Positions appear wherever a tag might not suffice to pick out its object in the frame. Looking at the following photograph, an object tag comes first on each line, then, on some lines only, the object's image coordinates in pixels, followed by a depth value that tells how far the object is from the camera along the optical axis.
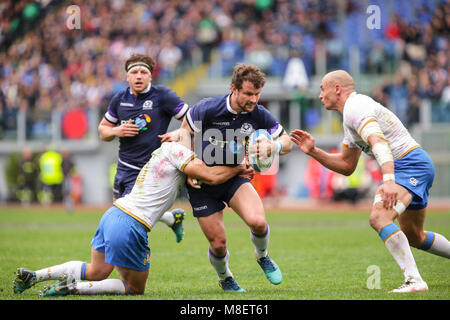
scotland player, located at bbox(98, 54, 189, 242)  16.52
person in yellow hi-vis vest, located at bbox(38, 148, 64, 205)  49.72
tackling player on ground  12.58
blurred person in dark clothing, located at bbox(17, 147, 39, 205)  52.34
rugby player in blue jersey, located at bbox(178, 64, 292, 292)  13.73
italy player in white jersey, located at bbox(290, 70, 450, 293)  12.77
